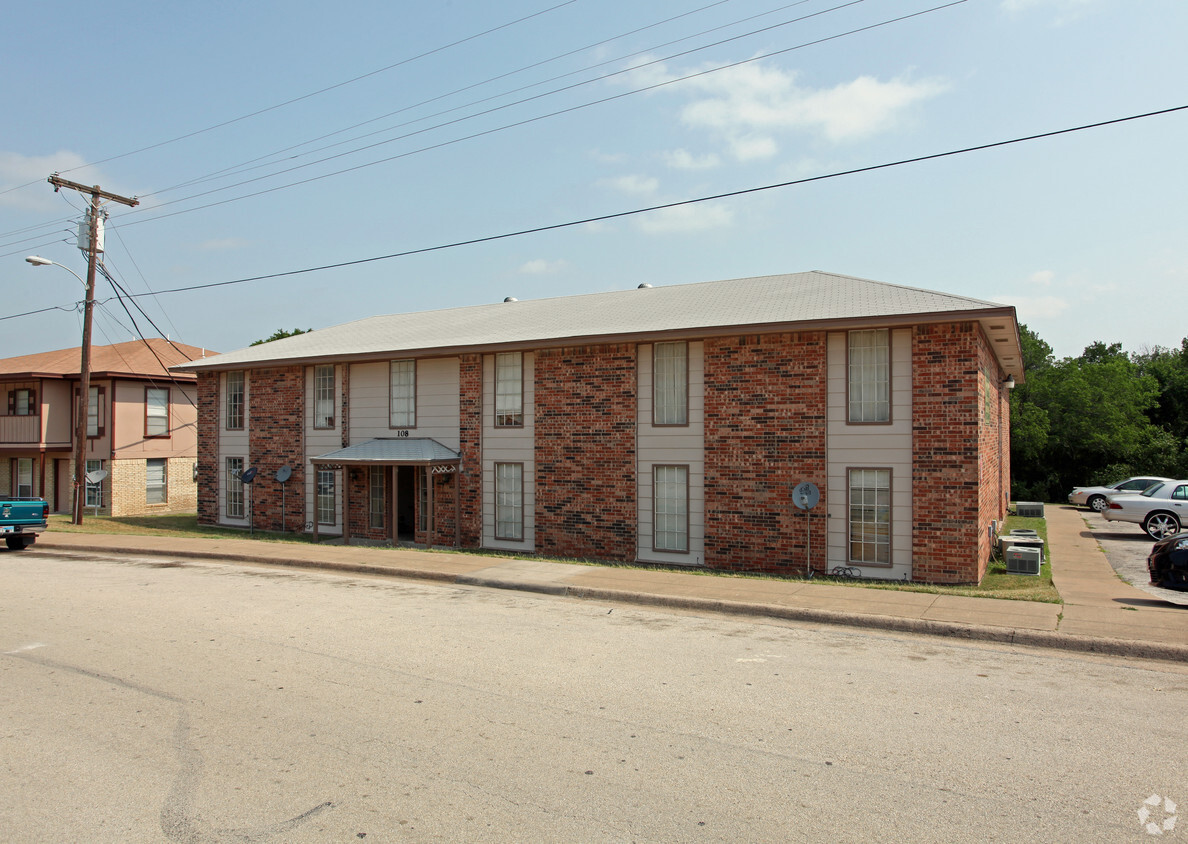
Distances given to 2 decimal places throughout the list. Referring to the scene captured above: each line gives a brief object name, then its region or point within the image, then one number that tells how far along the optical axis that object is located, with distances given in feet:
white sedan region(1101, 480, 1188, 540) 66.95
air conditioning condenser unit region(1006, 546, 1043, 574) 48.49
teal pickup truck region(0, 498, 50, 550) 63.72
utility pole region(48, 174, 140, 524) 81.92
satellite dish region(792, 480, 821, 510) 48.60
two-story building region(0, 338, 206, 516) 102.12
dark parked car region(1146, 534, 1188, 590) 36.65
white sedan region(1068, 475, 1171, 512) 91.25
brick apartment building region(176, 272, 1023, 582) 47.34
